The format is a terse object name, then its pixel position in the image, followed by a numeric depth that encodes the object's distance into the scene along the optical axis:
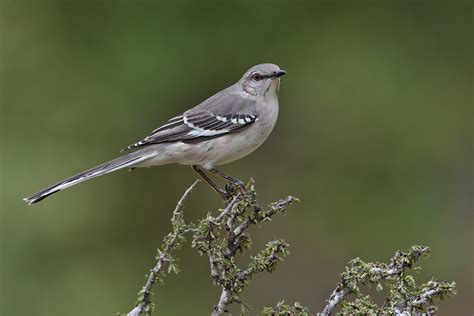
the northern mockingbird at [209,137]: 9.30
